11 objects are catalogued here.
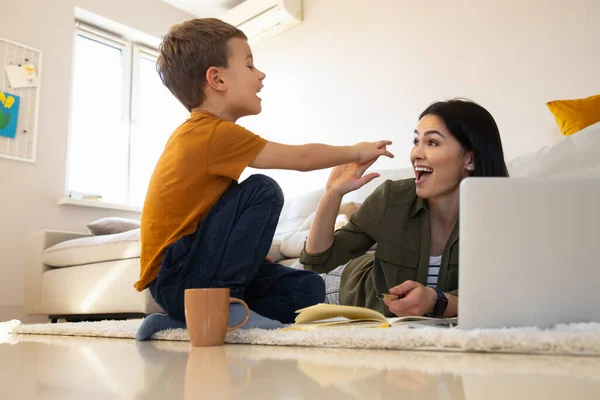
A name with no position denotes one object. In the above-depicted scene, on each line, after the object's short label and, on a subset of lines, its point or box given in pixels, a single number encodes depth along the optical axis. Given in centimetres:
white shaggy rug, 81
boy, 133
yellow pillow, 258
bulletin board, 385
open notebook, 117
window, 454
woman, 151
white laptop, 89
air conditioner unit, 441
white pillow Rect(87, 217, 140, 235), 350
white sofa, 288
